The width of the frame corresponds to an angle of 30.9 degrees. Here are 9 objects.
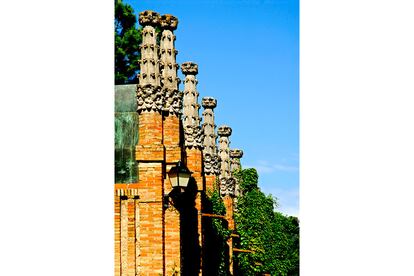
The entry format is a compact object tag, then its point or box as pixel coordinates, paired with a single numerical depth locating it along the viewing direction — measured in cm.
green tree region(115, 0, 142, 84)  3147
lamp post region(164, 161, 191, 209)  1398
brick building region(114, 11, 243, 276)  1390
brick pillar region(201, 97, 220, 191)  2268
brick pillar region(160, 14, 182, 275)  1445
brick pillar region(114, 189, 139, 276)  1380
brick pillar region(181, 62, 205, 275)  1830
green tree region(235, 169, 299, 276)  2712
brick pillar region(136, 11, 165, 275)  1394
